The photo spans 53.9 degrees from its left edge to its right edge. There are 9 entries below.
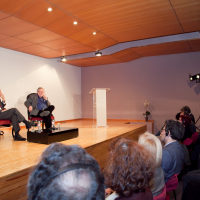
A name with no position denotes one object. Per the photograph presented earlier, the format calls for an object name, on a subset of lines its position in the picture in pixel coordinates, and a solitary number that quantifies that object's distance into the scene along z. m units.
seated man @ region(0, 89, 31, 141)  4.06
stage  2.23
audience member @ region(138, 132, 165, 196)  1.68
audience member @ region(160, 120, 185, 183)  2.11
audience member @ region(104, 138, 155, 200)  1.15
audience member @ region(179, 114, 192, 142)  3.99
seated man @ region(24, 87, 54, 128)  4.95
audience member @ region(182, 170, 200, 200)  1.96
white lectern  6.41
